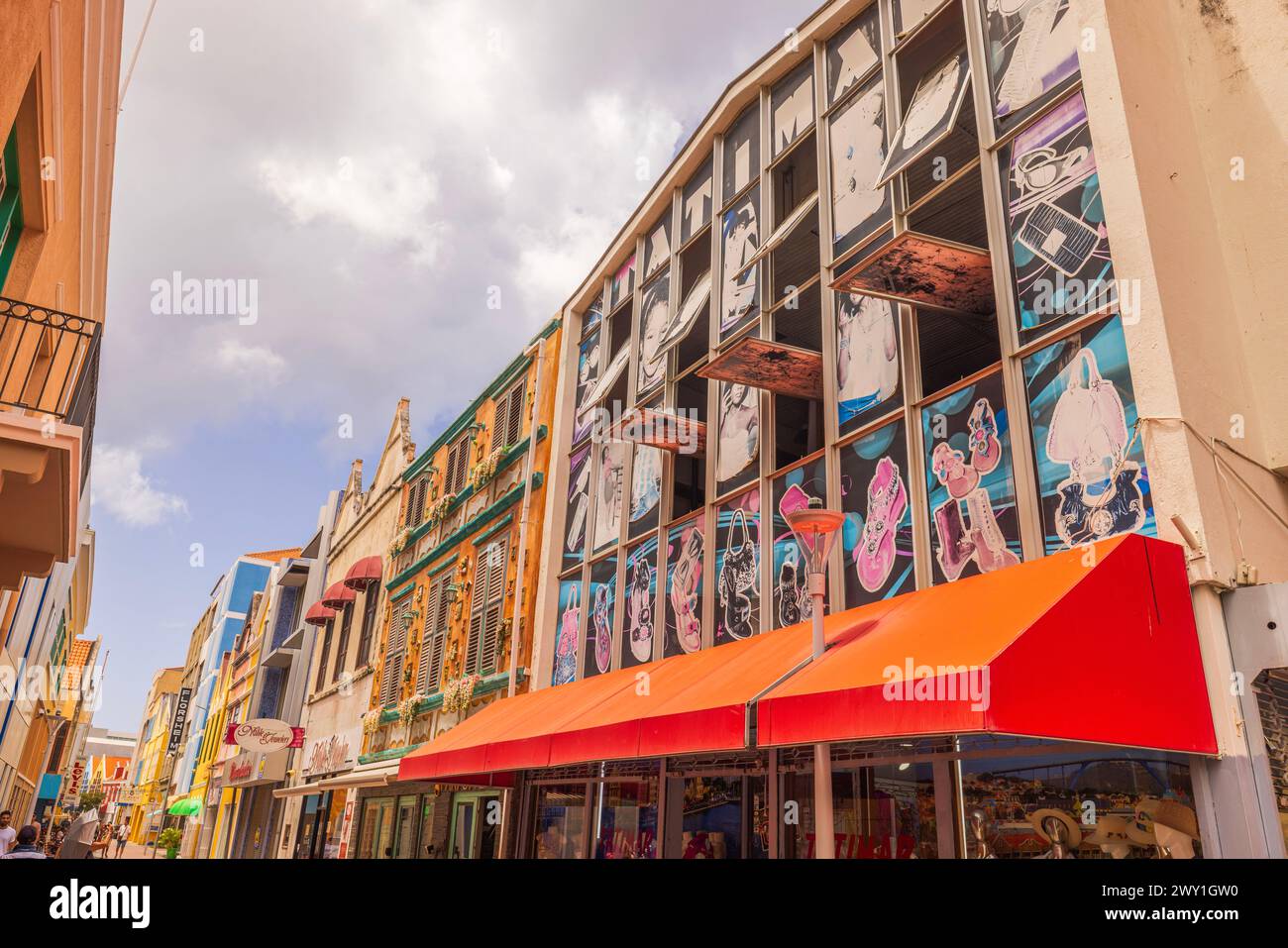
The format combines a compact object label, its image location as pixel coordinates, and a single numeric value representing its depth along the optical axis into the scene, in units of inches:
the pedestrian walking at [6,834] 408.2
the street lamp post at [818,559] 240.2
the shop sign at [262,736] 799.7
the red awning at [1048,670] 185.3
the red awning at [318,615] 991.6
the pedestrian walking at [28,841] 348.8
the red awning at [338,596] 925.8
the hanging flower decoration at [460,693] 596.1
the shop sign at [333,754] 804.0
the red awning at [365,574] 886.0
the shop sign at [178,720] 2103.8
